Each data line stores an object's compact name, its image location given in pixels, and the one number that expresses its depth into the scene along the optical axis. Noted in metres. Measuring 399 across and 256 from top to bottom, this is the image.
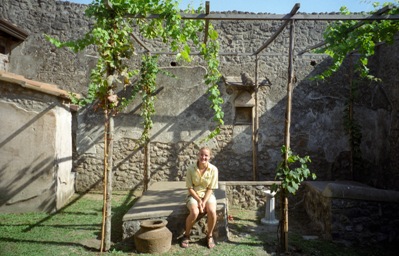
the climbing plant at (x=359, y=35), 5.19
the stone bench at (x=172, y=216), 4.67
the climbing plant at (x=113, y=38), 4.20
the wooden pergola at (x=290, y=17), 4.36
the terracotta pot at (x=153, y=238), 4.24
